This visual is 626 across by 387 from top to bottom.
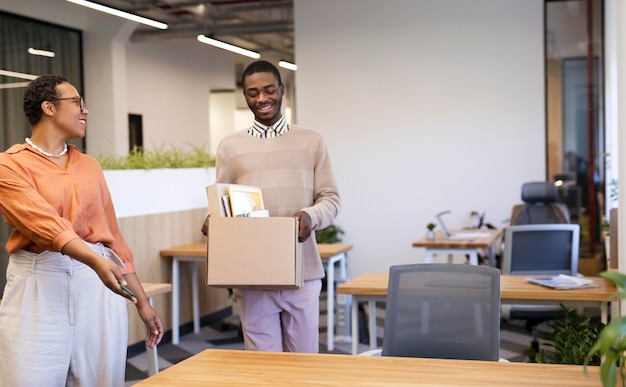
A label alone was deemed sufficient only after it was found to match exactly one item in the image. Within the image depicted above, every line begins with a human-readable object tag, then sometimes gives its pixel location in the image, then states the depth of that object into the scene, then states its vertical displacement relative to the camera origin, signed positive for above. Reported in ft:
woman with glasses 7.76 -0.79
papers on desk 13.24 -1.84
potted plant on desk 22.23 -1.62
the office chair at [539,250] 16.90 -1.64
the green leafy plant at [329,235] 28.14 -2.03
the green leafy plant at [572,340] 11.36 -2.47
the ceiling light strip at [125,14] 26.37 +5.68
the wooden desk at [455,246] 21.17 -1.88
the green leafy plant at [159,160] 19.94 +0.48
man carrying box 9.61 -0.07
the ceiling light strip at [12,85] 28.76 +3.43
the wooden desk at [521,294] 12.80 -1.92
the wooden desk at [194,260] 20.21 -2.12
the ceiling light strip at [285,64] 41.91 +5.76
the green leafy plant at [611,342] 3.75 -0.80
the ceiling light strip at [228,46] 33.00 +5.61
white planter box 19.31 -0.26
